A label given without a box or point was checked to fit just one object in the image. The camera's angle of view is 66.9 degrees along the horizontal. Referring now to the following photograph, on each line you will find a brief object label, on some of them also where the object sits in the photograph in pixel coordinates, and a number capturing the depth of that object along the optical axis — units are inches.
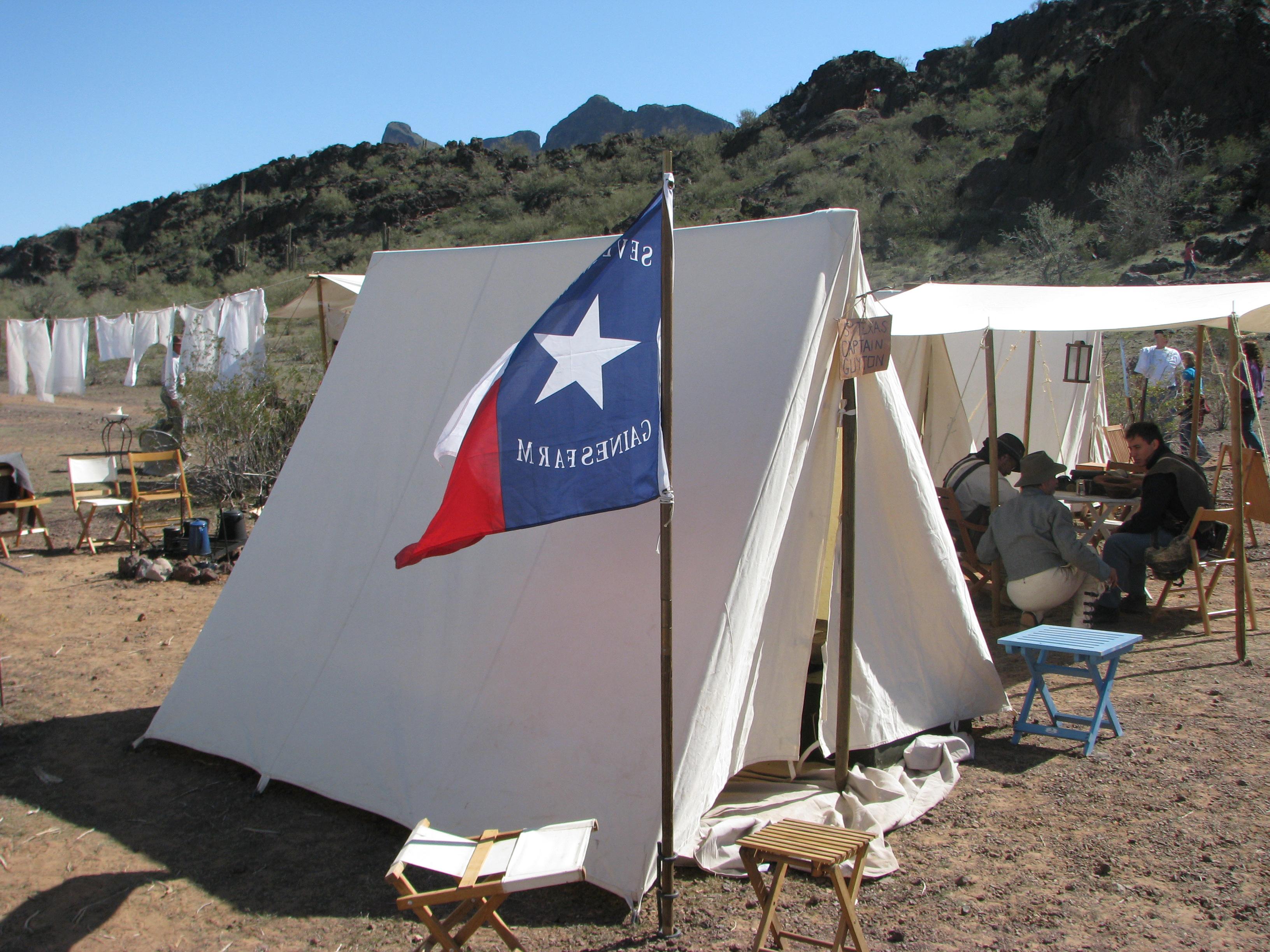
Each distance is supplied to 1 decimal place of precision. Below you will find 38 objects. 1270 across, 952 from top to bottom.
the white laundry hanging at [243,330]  455.8
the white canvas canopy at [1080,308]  219.5
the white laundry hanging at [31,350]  542.3
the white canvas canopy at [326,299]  392.2
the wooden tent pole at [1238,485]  202.1
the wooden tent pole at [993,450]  221.6
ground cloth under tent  125.6
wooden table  244.7
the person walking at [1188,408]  387.9
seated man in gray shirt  203.6
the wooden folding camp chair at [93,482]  341.7
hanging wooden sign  132.0
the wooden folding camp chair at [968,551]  250.1
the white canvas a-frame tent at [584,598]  128.8
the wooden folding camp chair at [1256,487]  217.6
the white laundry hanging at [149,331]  525.0
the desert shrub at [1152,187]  783.7
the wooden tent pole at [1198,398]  245.9
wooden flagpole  103.0
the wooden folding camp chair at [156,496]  331.6
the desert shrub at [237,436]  410.3
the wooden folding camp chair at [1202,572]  215.5
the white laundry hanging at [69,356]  542.9
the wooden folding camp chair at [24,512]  331.3
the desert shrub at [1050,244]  768.3
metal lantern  339.7
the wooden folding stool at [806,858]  100.2
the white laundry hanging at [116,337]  545.6
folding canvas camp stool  95.2
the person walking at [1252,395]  313.6
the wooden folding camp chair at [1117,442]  368.5
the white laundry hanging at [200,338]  445.1
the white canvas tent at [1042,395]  390.0
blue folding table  160.1
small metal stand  371.2
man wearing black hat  255.3
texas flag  103.9
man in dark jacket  225.8
